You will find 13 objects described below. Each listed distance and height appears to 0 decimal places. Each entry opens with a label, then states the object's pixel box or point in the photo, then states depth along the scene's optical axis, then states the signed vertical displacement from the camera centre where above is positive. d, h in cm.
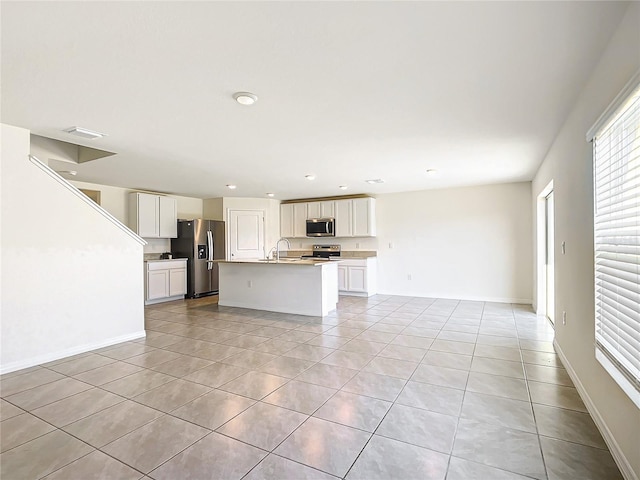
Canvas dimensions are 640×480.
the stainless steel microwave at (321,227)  764 +33
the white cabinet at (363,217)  723 +53
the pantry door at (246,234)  789 +19
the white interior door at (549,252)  493 -19
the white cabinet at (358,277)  703 -78
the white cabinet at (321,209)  770 +76
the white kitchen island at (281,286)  524 -75
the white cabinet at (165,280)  627 -76
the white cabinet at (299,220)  811 +53
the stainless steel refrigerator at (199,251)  701 -19
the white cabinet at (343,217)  746 +54
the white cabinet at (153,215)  645 +54
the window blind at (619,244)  154 -3
